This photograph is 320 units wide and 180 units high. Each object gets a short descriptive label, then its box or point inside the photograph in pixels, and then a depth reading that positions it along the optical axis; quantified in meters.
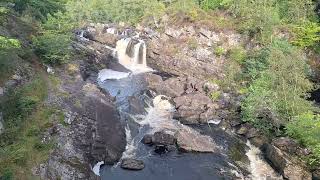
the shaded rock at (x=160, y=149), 20.77
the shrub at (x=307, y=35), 31.46
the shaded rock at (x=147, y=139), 21.35
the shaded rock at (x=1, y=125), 16.76
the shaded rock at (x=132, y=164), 18.94
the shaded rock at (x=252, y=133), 22.73
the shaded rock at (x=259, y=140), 22.00
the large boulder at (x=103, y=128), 19.43
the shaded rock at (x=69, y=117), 19.59
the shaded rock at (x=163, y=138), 21.26
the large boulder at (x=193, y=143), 21.06
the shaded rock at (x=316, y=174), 18.78
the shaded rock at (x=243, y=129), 23.28
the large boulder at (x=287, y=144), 20.51
